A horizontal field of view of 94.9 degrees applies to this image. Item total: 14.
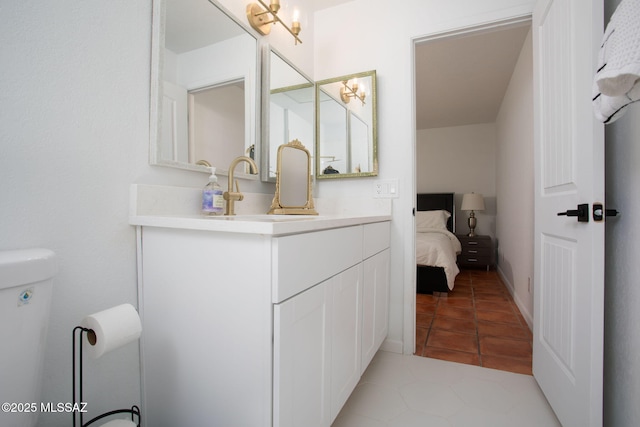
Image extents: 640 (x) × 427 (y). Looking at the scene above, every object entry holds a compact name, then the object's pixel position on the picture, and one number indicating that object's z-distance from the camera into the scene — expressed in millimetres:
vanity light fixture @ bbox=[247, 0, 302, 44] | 1547
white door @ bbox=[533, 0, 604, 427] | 1002
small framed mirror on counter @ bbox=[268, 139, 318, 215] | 1651
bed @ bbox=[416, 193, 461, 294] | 3135
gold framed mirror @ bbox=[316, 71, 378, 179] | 1958
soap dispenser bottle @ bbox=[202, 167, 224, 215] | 1202
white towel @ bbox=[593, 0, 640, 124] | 645
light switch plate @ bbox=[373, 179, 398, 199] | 1907
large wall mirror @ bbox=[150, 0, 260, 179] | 1073
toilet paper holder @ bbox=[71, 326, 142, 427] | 803
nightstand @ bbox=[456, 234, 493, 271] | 4441
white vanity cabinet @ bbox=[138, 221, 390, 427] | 769
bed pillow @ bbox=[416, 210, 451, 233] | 4605
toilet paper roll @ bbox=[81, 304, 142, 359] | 716
